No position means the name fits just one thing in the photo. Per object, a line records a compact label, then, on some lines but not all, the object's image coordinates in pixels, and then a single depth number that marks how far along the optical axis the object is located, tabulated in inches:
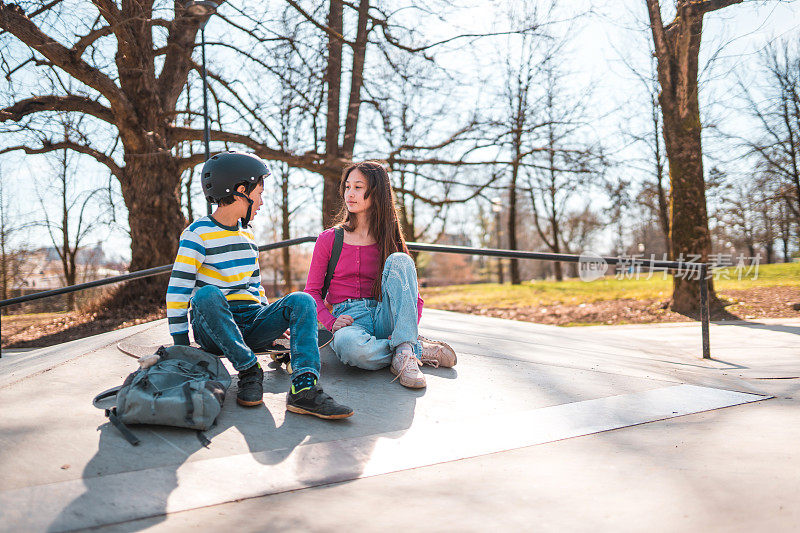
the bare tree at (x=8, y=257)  776.0
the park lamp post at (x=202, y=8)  261.9
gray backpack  89.5
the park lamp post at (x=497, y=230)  1307.8
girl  123.3
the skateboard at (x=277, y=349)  123.0
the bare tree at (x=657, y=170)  655.0
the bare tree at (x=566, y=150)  357.1
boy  103.7
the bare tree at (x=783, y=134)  627.5
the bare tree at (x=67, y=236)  779.4
